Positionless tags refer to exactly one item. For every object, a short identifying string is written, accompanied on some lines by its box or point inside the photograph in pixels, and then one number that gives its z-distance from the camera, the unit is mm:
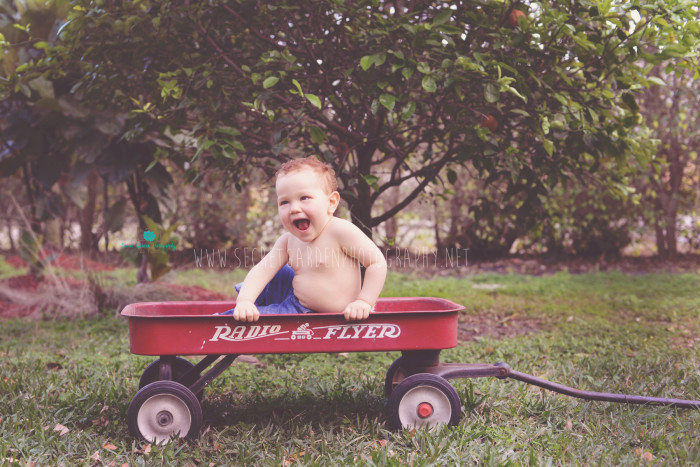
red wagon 2482
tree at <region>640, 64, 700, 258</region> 7359
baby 2648
